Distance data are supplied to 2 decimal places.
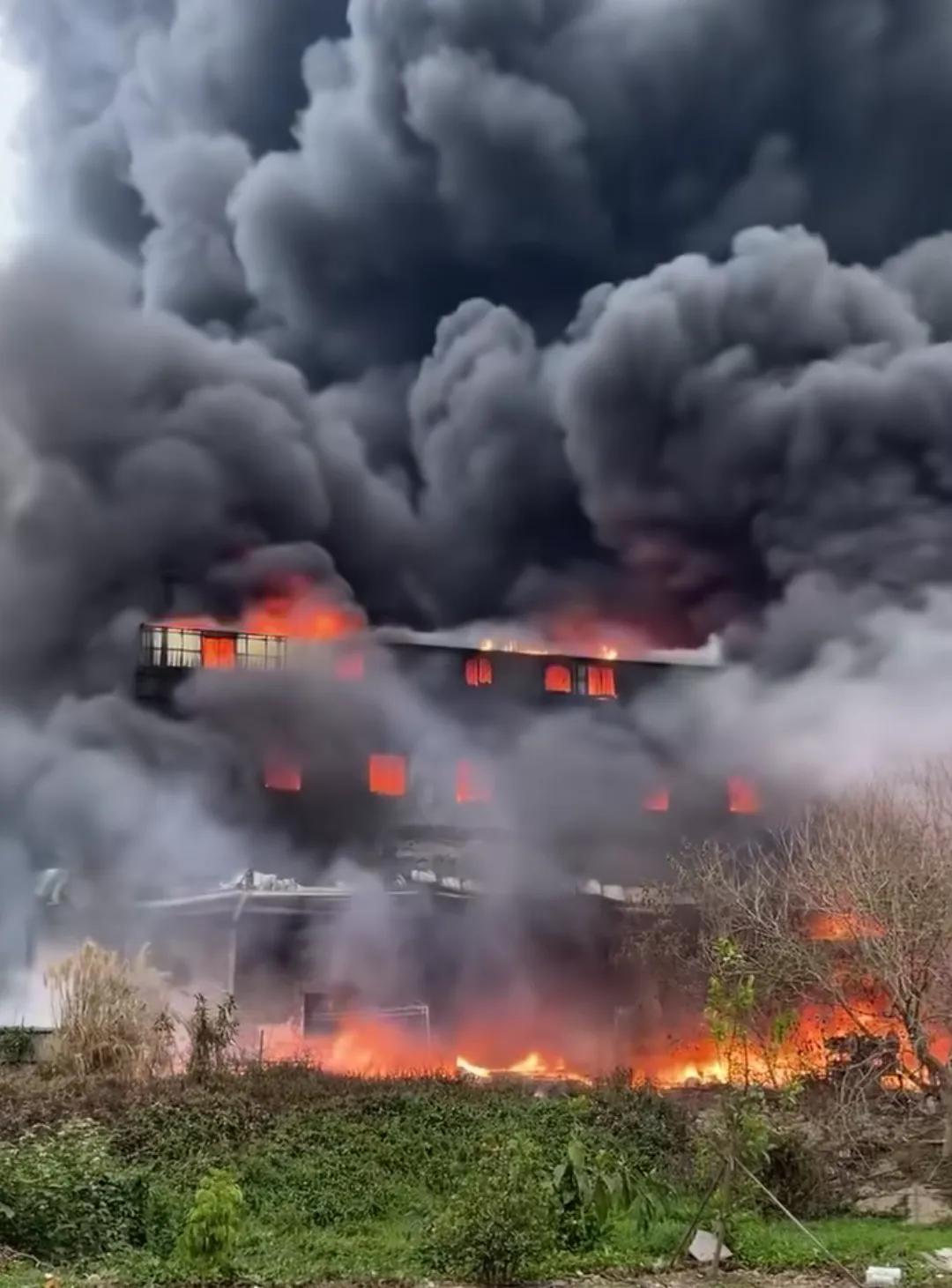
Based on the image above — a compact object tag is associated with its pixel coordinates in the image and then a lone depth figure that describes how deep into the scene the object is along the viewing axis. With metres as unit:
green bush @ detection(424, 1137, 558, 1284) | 7.20
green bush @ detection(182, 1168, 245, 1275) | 6.85
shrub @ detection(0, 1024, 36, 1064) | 16.77
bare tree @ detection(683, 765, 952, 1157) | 12.44
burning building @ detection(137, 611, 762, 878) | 27.77
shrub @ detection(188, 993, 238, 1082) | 13.78
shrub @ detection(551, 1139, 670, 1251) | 8.15
